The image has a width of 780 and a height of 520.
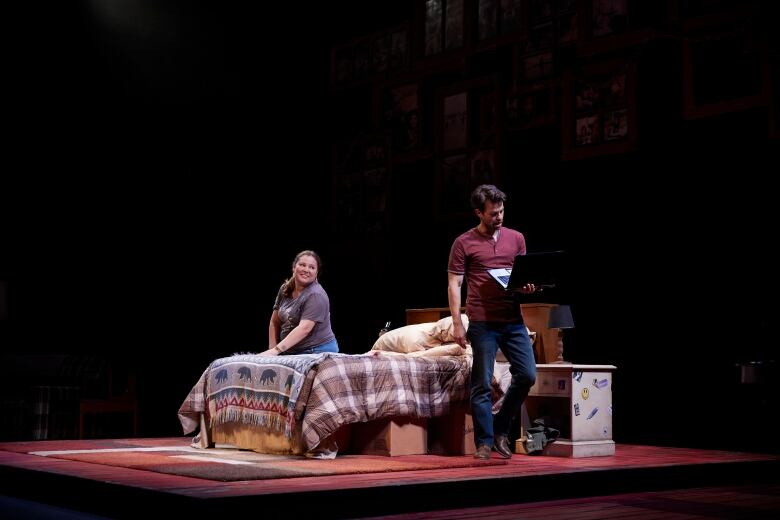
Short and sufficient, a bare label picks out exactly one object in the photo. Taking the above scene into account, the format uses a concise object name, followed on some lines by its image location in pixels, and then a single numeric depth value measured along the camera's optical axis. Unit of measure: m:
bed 5.08
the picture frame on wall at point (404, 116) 7.93
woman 5.62
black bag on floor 5.66
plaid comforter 5.05
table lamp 5.92
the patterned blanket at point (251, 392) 5.16
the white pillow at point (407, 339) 6.02
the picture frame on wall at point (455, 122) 7.51
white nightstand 5.62
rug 4.39
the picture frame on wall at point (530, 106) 6.86
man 5.09
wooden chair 6.89
